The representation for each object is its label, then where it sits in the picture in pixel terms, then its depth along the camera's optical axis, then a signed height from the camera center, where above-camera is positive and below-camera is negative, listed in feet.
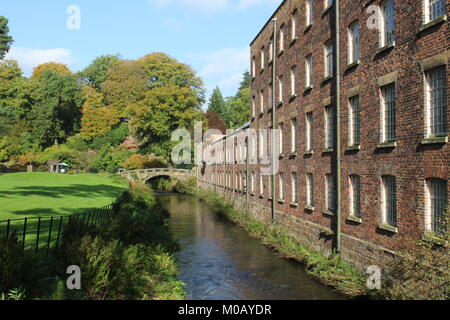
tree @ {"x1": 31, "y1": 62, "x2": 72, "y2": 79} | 307.17 +72.54
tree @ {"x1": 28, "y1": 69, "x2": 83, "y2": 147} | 247.50 +37.96
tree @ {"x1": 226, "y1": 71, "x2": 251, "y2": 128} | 304.71 +44.75
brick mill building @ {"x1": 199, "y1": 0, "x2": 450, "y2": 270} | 40.73 +5.97
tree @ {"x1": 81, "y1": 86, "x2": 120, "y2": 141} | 260.83 +31.35
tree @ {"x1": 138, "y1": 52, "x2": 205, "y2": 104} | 232.12 +50.02
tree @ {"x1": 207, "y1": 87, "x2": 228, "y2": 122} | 383.69 +58.37
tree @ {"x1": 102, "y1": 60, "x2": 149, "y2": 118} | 254.68 +50.69
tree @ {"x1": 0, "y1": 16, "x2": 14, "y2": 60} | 255.29 +76.77
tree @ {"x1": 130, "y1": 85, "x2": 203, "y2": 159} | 210.79 +27.90
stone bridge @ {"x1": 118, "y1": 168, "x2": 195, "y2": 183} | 222.28 +0.38
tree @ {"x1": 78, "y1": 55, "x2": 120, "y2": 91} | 302.25 +67.97
